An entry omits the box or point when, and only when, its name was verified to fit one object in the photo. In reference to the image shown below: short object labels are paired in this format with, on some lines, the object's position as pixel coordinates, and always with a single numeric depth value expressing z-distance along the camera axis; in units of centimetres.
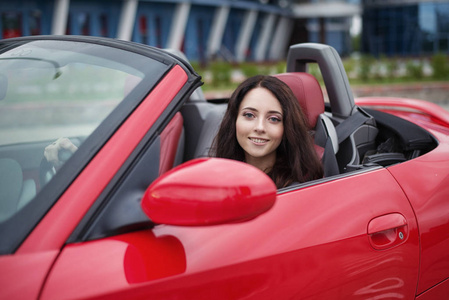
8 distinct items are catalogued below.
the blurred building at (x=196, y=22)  2167
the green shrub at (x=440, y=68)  1494
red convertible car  114
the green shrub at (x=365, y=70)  1535
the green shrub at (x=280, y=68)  1426
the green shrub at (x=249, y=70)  1450
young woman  201
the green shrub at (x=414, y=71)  1539
